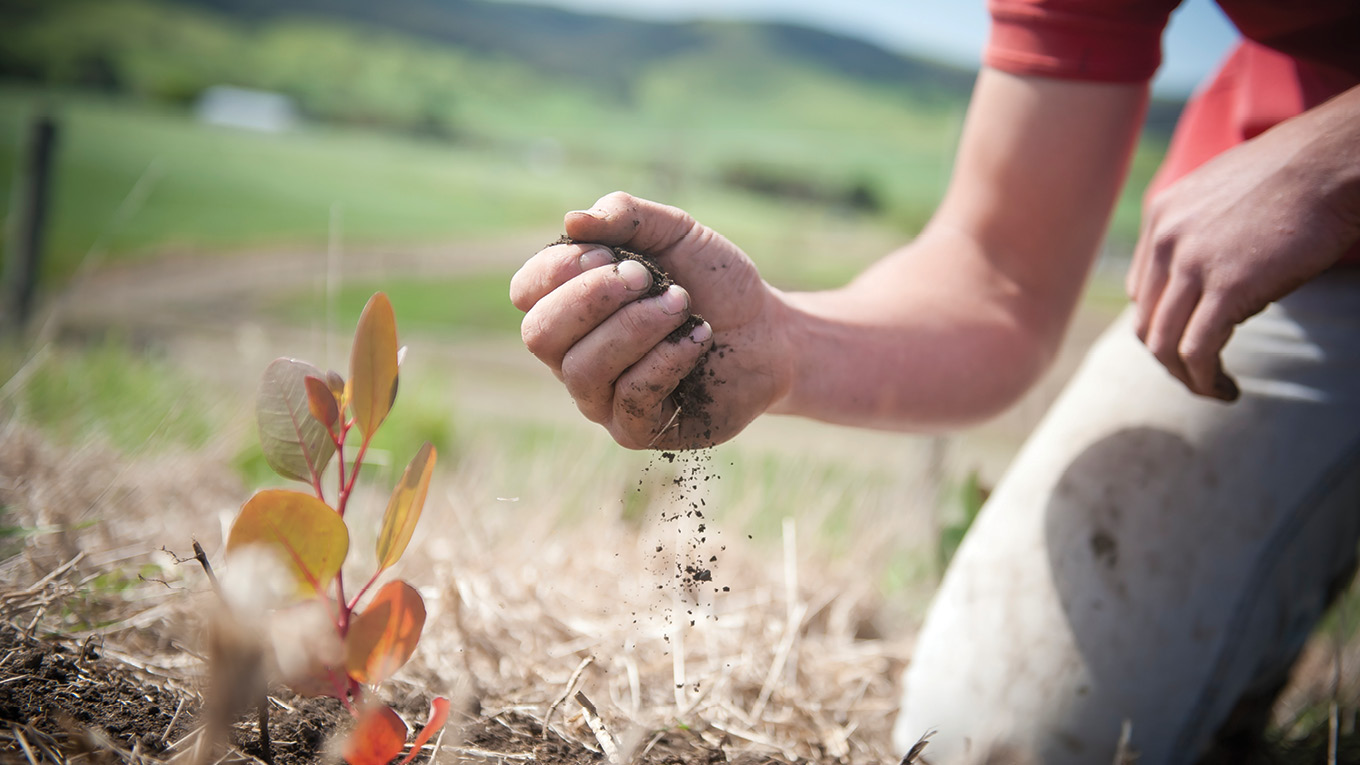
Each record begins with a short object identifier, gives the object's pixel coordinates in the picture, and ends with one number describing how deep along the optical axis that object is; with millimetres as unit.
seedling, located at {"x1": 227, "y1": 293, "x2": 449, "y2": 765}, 728
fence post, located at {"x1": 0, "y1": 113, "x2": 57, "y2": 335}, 3500
